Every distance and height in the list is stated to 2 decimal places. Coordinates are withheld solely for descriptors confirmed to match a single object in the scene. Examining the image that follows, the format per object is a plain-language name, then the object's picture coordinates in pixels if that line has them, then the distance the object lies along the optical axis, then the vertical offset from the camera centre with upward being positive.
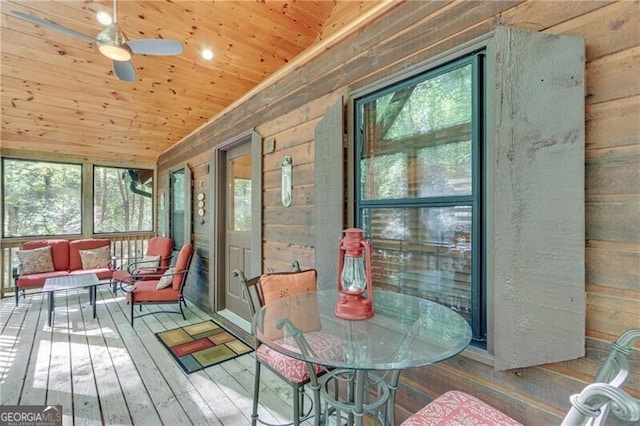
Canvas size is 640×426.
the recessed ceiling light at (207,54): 2.96 +1.59
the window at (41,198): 4.72 +0.22
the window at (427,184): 1.40 +0.15
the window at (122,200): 5.55 +0.23
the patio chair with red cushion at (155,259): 4.50 -0.78
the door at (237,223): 3.46 -0.14
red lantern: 1.32 -0.30
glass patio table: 1.03 -0.51
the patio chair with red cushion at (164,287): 3.61 -0.97
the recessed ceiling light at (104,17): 2.46 +1.63
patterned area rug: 2.66 -1.35
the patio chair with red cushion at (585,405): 0.56 -0.48
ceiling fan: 2.03 +1.23
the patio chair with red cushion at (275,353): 1.43 -0.56
